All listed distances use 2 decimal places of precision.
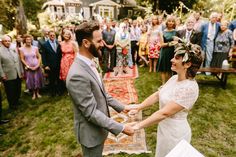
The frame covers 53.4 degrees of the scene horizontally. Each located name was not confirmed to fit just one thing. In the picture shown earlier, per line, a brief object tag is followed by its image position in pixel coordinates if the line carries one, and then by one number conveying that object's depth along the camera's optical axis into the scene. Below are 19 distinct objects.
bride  2.30
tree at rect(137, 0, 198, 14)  26.83
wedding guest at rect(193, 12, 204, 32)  7.45
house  32.25
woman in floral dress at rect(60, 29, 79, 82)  6.73
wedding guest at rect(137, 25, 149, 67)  9.55
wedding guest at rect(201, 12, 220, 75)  7.20
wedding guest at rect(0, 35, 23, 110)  5.98
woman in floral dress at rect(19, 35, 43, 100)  6.74
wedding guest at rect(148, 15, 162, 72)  8.22
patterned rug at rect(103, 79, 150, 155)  4.25
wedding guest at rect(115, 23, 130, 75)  9.17
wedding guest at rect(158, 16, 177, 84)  6.48
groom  2.13
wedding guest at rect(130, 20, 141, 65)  10.23
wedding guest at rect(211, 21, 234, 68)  7.12
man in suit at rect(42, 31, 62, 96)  6.86
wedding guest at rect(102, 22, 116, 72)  9.02
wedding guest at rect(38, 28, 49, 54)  6.91
